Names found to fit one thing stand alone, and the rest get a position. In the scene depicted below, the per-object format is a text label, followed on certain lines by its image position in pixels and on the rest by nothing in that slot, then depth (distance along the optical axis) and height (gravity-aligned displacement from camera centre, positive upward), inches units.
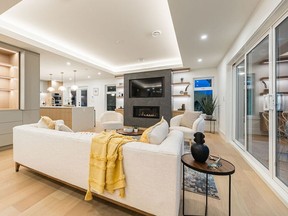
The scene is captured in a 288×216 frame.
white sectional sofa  46.3 -22.6
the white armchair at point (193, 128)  133.3 -20.4
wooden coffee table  129.6 -23.4
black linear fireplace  239.3 -6.5
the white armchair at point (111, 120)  180.2 -17.4
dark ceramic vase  52.1 -15.4
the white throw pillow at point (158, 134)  56.7 -11.1
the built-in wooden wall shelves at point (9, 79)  144.3 +29.3
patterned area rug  71.6 -41.7
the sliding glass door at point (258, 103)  91.2 +3.2
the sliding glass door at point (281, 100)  71.5 +3.7
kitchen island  210.8 -11.8
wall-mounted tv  237.8 +34.5
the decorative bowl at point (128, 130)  136.9 -21.8
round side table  46.0 -20.4
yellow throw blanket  52.1 -21.7
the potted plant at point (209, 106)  208.4 +1.8
